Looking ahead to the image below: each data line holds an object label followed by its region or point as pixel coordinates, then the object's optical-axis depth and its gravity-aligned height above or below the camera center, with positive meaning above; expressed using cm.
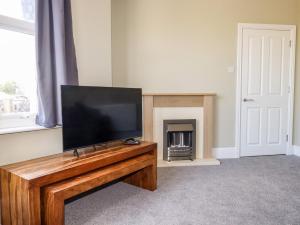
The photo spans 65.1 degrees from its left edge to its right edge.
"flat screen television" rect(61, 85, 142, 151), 203 -17
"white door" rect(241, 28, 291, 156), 387 +11
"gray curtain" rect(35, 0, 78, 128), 211 +40
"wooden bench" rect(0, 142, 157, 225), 154 -63
